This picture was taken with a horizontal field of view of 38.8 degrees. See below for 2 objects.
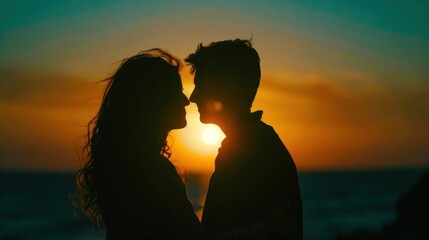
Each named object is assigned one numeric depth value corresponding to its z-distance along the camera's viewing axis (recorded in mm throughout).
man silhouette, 4660
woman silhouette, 4078
